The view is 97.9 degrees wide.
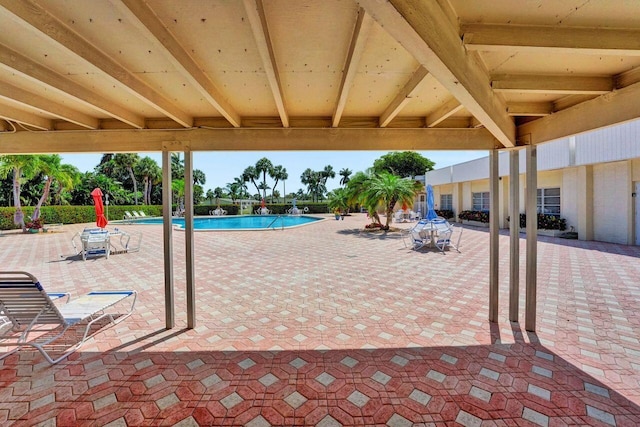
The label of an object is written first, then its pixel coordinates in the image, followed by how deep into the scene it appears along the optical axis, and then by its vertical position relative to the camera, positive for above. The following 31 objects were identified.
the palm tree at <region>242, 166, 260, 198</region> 56.31 +6.91
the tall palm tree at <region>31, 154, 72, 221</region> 16.05 +2.52
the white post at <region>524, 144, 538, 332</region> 3.76 -0.52
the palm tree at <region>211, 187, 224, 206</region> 54.81 +3.43
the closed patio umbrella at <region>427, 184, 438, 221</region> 11.06 +0.06
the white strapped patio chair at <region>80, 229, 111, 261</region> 8.77 -1.02
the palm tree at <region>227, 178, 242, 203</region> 53.96 +3.73
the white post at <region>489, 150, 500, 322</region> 4.07 -0.48
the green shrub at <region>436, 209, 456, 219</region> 21.77 -0.53
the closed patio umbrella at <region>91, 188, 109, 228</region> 9.23 +0.03
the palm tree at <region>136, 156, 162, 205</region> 39.34 +5.49
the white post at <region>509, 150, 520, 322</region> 3.97 -0.28
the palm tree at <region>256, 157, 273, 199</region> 55.88 +8.04
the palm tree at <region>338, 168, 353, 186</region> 60.28 +7.48
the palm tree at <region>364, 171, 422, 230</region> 14.09 +0.85
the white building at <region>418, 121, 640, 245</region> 9.93 +0.91
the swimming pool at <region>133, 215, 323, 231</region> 23.66 -1.10
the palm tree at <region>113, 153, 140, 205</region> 37.19 +6.59
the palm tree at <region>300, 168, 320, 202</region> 59.25 +5.91
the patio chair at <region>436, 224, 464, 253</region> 9.78 -1.16
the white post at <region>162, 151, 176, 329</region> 3.90 -0.42
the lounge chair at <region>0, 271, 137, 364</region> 3.04 -1.21
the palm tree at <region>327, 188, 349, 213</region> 17.04 +0.56
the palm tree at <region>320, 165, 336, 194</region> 59.09 +7.21
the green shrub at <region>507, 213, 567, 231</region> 12.51 -0.82
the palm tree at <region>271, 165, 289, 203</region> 57.66 +7.19
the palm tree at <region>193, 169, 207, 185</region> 55.72 +6.53
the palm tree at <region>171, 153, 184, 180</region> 40.03 +6.11
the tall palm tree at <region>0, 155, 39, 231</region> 14.61 +2.43
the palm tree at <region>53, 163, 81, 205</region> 17.16 +2.28
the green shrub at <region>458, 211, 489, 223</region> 17.02 -0.63
